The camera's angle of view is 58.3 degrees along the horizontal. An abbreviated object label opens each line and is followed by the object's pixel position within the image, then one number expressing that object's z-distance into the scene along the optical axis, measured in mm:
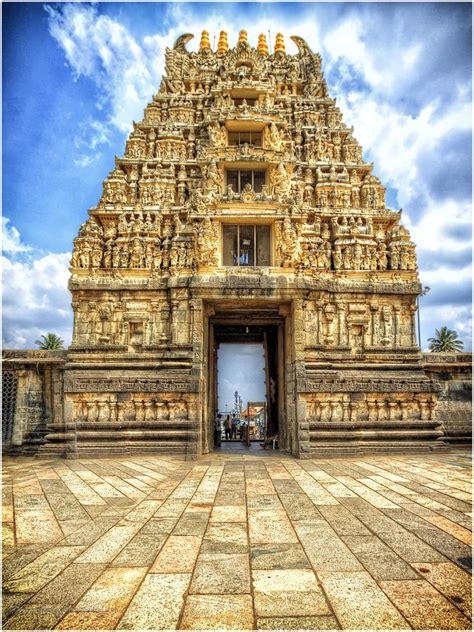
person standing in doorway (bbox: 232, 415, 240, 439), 24859
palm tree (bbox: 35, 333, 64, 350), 49812
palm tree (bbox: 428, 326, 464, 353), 50656
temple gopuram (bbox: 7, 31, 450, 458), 13125
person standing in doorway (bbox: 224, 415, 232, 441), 24766
